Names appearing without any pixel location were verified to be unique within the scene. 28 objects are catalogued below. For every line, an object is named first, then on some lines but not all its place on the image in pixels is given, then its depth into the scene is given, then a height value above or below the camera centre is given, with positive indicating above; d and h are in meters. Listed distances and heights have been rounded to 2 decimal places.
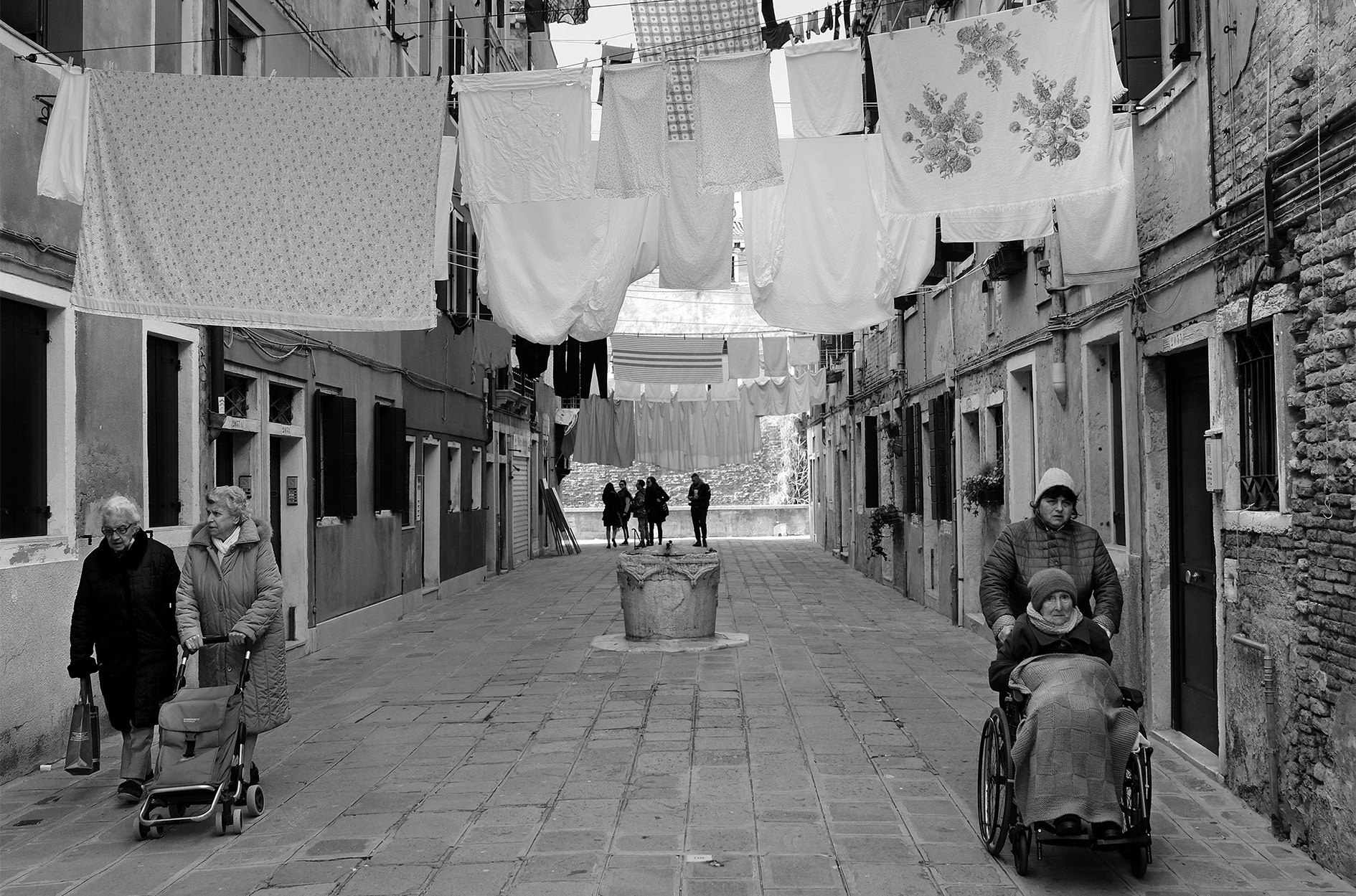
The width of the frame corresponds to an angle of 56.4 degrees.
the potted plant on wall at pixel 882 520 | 19.34 -0.66
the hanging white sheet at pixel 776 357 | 24.48 +2.38
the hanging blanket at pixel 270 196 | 7.11 +1.67
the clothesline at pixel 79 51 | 7.73 +2.89
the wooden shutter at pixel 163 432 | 9.45 +0.44
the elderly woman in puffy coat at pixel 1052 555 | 5.87 -0.38
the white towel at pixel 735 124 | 7.32 +2.06
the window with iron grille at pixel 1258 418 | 6.40 +0.28
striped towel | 23.38 +2.27
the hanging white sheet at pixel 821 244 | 8.40 +1.59
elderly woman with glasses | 6.57 -0.74
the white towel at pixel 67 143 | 7.05 +1.95
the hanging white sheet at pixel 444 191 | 7.56 +1.81
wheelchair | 4.97 -1.37
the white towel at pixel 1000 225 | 8.16 +1.63
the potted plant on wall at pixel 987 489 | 12.99 -0.13
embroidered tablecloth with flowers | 6.70 +1.98
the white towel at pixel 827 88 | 7.34 +2.29
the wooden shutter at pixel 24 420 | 7.50 +0.44
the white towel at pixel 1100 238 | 8.09 +1.53
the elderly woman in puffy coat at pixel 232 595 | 6.51 -0.55
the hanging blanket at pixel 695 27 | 9.09 +3.31
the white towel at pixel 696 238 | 8.38 +1.62
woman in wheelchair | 4.88 -1.05
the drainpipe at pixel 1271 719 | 5.86 -1.16
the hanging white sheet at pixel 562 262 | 8.56 +1.51
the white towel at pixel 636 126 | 7.54 +2.13
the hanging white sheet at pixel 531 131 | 7.58 +2.12
